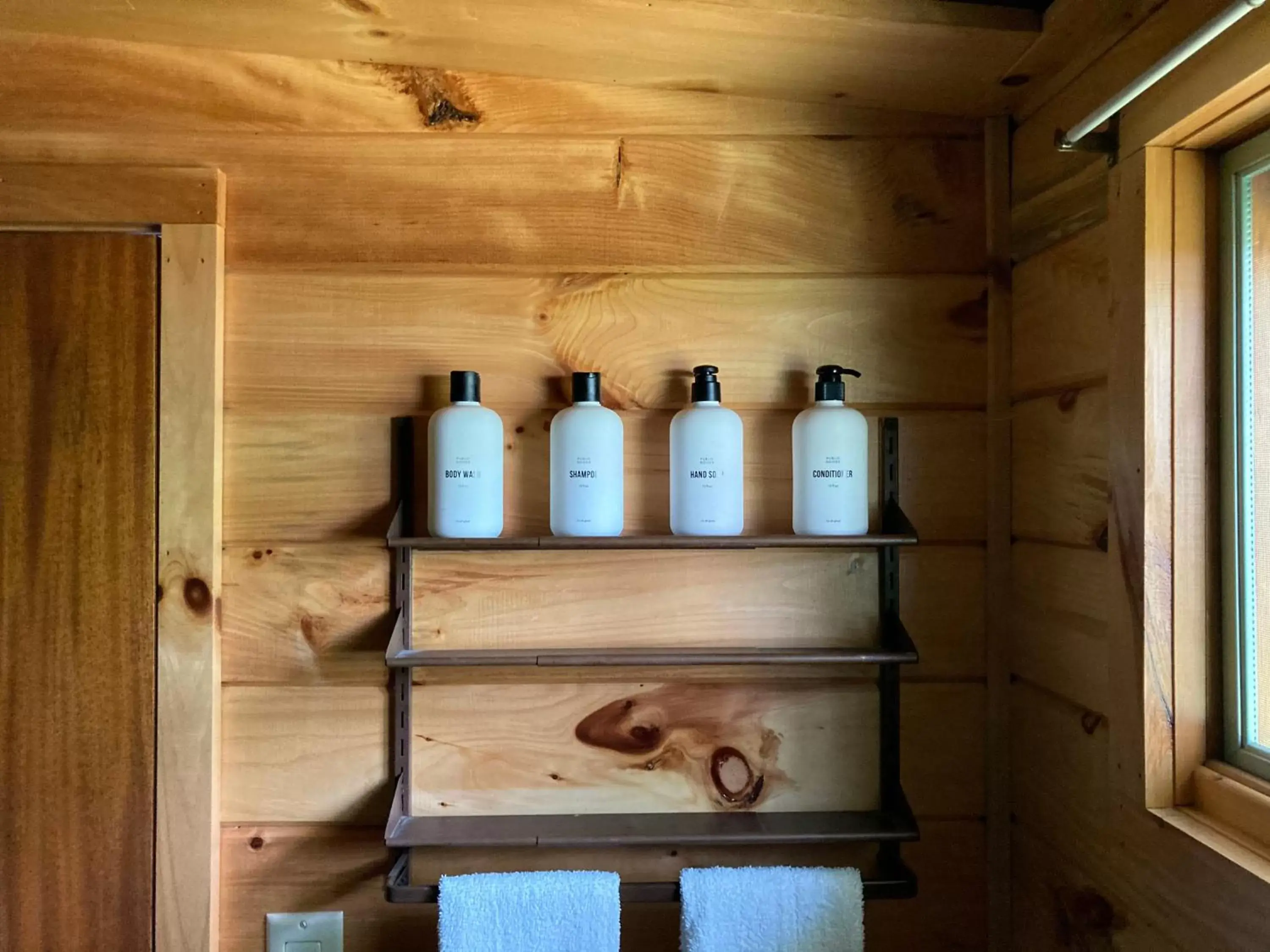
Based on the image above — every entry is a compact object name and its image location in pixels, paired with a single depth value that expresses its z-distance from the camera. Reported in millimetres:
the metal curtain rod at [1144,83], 542
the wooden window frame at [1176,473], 705
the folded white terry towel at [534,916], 858
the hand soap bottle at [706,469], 881
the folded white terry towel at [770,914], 865
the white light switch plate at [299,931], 916
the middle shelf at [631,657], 852
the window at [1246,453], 683
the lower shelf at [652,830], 864
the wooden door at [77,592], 884
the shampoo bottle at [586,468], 876
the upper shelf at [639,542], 840
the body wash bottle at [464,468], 869
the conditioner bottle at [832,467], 886
